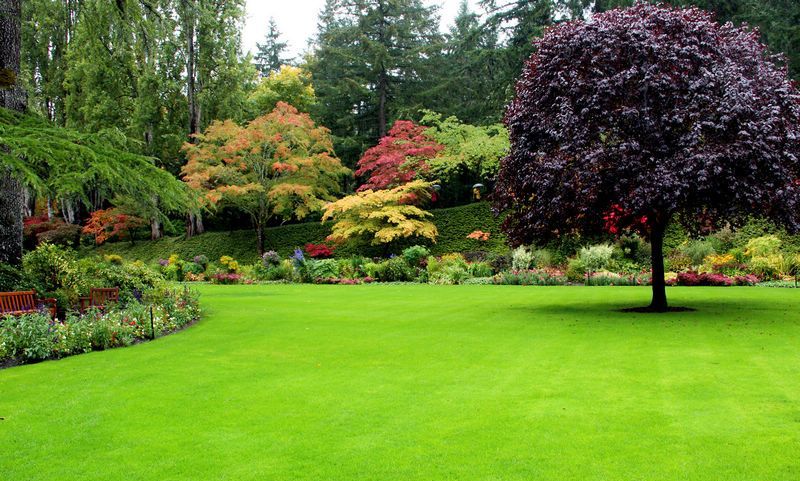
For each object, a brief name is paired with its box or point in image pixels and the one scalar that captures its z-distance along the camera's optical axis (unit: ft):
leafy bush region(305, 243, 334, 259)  101.14
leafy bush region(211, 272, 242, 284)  81.97
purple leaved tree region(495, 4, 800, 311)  35.22
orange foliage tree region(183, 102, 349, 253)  96.67
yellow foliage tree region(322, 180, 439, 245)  87.76
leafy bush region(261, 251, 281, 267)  85.76
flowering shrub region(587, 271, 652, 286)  63.98
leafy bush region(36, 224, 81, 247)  120.37
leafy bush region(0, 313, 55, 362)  27.12
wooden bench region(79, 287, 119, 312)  38.88
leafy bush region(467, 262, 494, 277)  74.90
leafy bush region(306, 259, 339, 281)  80.33
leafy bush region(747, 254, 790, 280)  62.28
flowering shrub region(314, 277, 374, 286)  77.36
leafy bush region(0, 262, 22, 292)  36.14
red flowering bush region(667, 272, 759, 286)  60.85
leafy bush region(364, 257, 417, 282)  78.89
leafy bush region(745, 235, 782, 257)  65.21
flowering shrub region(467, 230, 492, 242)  89.10
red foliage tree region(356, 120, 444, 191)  94.63
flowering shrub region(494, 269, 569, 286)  67.21
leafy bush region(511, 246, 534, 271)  73.36
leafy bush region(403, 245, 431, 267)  81.92
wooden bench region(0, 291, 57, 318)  33.18
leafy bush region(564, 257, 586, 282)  67.73
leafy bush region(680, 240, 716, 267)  68.95
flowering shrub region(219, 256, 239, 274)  89.23
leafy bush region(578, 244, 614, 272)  69.15
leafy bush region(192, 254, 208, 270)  95.55
